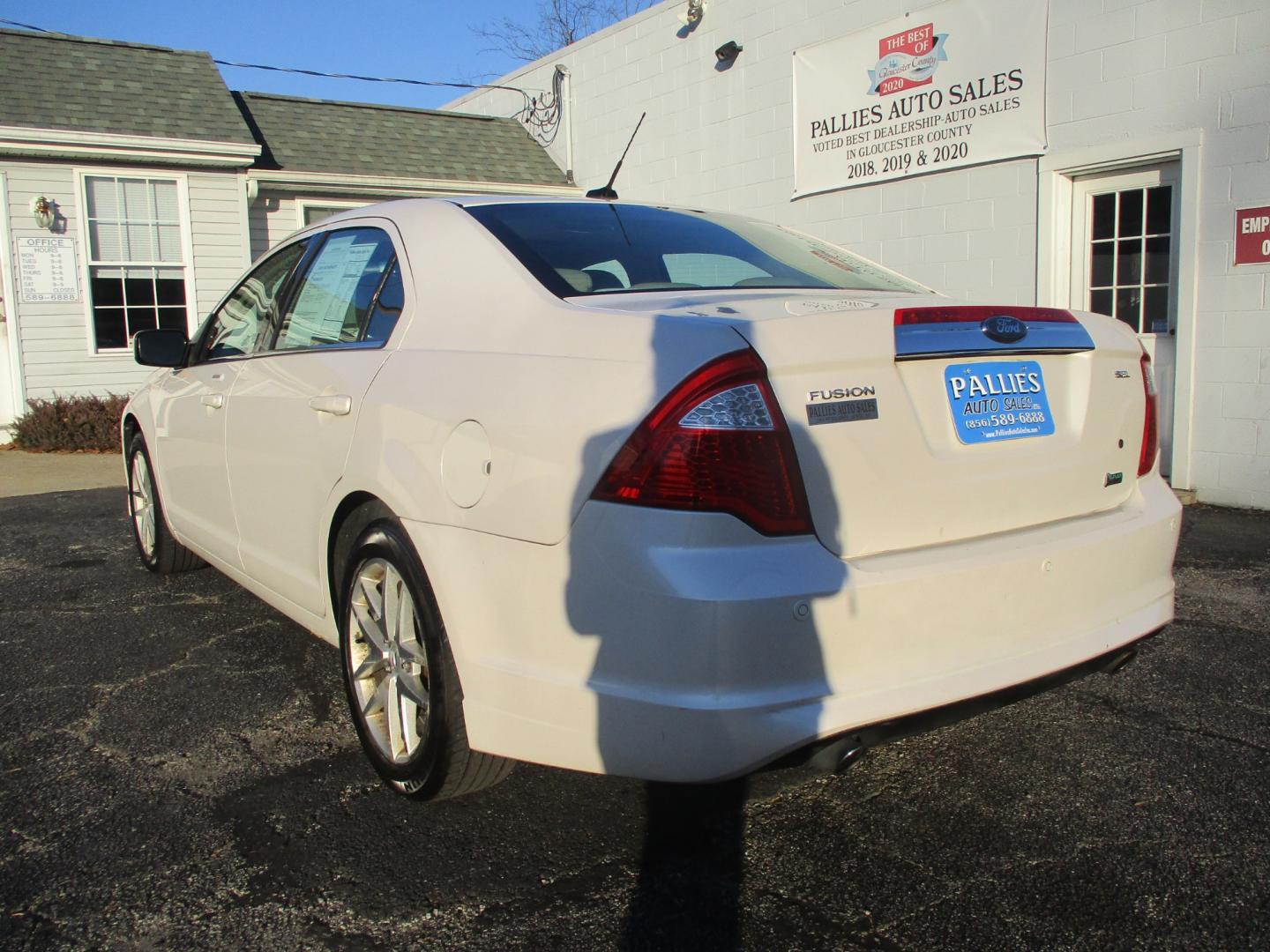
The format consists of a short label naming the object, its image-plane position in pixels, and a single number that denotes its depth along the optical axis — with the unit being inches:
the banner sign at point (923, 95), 327.3
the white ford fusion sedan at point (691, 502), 84.0
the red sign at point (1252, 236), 272.4
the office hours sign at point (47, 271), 455.5
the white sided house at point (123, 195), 454.3
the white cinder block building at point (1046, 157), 279.9
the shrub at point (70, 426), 443.2
